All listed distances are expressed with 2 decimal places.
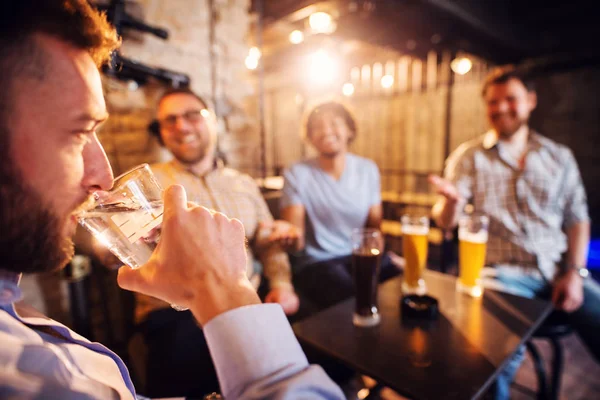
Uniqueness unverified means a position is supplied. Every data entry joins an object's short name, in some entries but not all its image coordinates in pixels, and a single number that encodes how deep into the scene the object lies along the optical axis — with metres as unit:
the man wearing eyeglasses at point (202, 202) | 1.34
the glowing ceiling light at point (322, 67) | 5.63
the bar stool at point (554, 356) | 1.71
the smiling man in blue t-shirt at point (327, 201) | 2.10
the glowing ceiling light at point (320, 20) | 3.25
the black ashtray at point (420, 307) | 1.19
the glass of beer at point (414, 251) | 1.43
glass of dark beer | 1.18
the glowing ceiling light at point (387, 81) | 5.74
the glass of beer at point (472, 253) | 1.41
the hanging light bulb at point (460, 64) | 4.29
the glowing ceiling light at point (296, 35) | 4.30
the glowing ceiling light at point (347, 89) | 6.13
